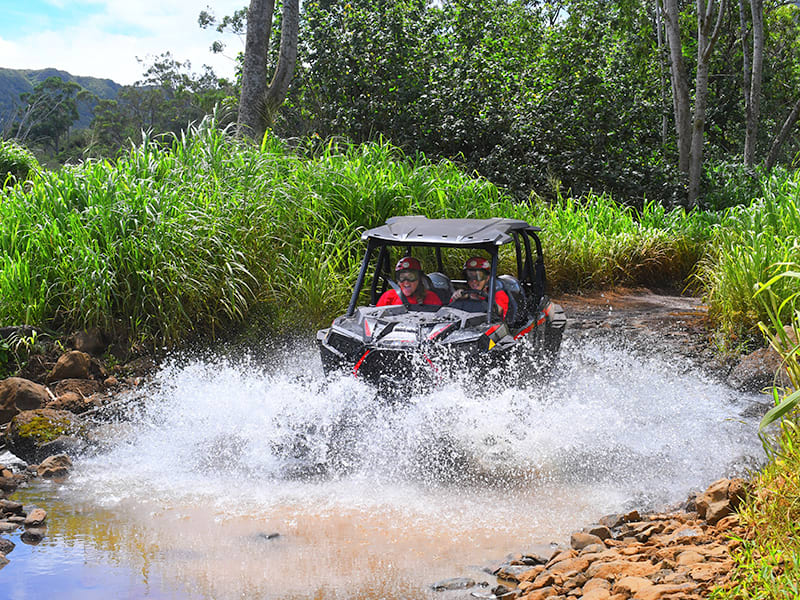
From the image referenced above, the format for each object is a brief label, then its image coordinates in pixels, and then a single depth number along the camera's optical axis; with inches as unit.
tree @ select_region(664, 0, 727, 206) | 516.4
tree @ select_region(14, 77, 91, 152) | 1963.6
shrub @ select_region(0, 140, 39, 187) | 567.3
